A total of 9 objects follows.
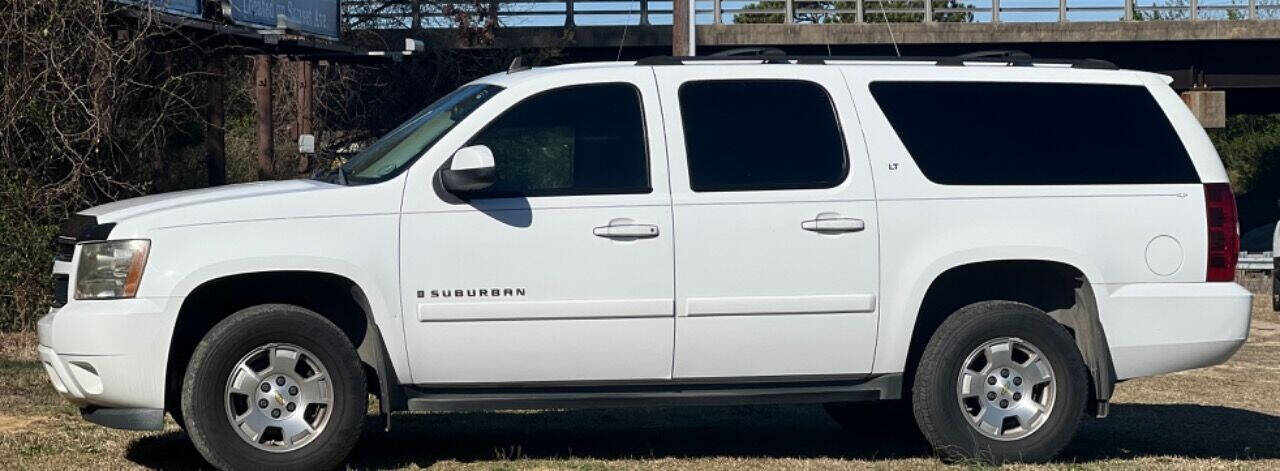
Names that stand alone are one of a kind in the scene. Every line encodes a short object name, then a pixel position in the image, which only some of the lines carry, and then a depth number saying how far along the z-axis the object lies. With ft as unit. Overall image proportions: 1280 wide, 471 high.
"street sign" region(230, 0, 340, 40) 62.28
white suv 22.50
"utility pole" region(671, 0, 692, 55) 93.66
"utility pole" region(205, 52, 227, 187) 60.34
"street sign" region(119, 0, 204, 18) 48.76
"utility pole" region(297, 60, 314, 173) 89.71
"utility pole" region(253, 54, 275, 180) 74.74
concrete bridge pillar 110.93
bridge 110.52
